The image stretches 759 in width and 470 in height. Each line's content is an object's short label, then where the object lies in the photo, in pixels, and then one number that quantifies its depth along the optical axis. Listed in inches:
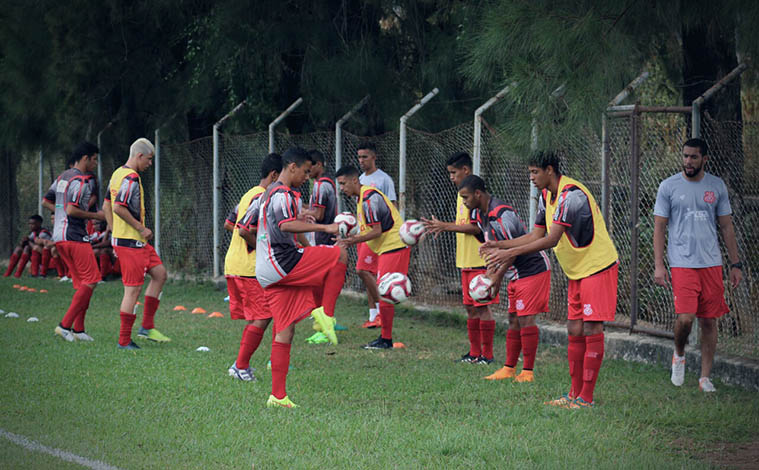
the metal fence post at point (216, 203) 1272.1
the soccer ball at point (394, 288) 693.3
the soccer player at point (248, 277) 625.9
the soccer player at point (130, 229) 750.5
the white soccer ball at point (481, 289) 609.9
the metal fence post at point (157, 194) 1406.3
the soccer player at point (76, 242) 780.6
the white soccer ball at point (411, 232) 711.1
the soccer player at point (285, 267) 534.6
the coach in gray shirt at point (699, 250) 597.3
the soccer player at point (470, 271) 695.1
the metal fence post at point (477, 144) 876.6
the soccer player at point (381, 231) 765.9
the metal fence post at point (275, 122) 1109.0
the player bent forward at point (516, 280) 618.8
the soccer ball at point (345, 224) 614.2
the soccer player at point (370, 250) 844.0
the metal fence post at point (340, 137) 1061.1
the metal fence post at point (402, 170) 971.3
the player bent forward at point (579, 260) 537.0
